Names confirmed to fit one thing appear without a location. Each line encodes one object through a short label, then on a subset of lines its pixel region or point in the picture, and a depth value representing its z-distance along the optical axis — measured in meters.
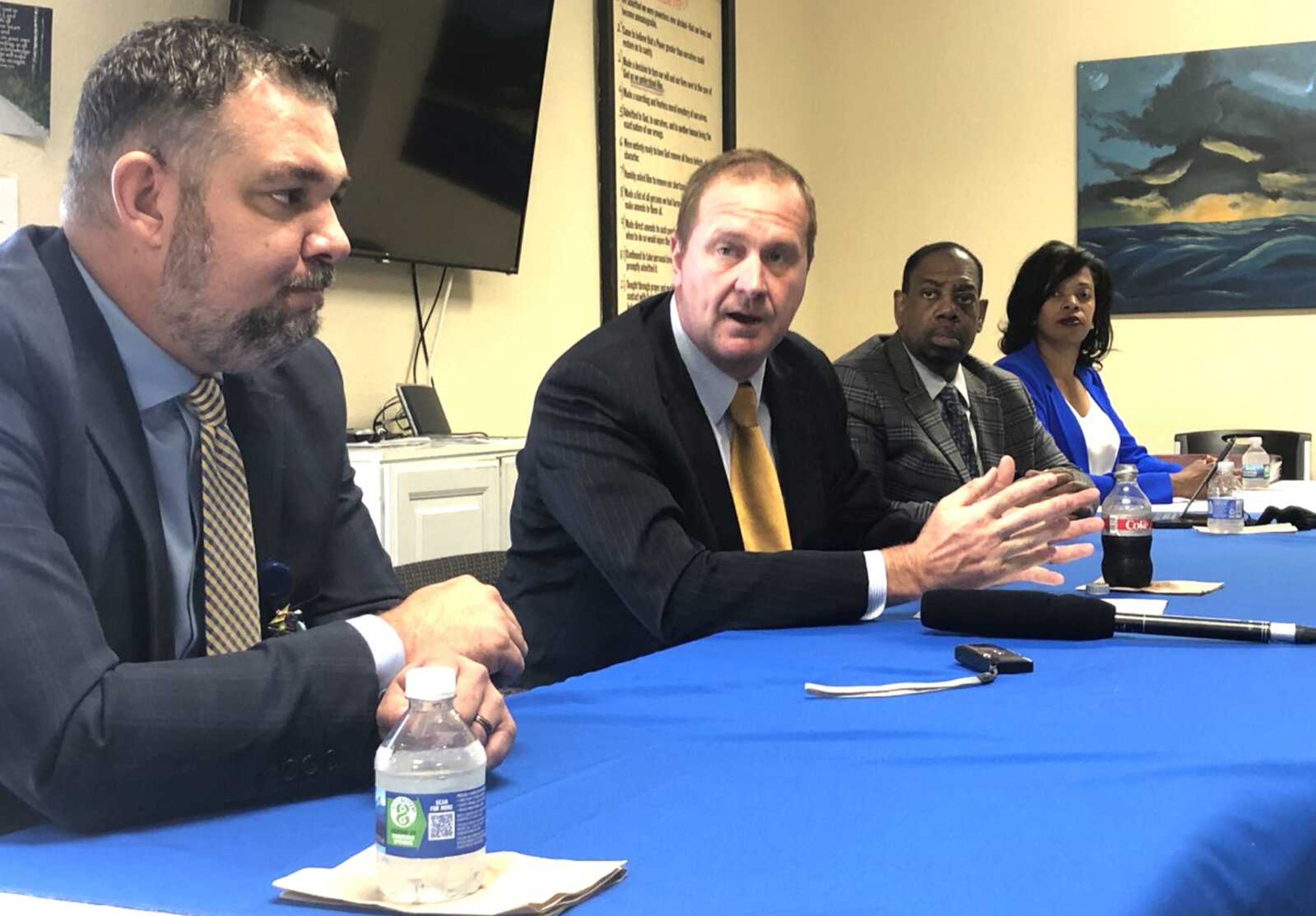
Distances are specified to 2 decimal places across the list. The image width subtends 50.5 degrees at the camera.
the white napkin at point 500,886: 0.80
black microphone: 1.72
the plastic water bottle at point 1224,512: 2.98
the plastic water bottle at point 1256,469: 4.14
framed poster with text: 5.07
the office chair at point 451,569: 2.02
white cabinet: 3.28
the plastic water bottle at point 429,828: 0.81
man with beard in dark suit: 1.03
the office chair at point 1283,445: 5.54
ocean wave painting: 5.92
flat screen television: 3.68
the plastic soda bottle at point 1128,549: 2.13
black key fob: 1.52
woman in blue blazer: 4.46
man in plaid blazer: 3.49
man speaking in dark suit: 1.91
